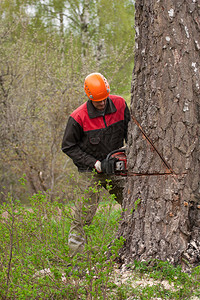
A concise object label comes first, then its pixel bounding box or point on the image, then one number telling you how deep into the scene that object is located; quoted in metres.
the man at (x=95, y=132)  9.02
